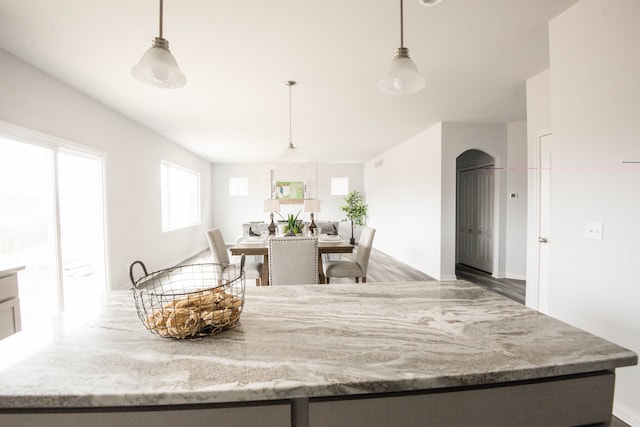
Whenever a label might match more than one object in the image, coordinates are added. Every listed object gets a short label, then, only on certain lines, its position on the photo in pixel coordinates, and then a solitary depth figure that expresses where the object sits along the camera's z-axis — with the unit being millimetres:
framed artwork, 9273
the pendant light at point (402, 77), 1380
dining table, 3113
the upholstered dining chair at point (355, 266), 3436
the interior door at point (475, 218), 5051
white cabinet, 1837
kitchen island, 653
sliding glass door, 2615
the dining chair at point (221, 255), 3342
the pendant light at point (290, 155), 3639
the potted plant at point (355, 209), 8922
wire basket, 850
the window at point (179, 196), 5876
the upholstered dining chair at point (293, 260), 2719
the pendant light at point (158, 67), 1191
